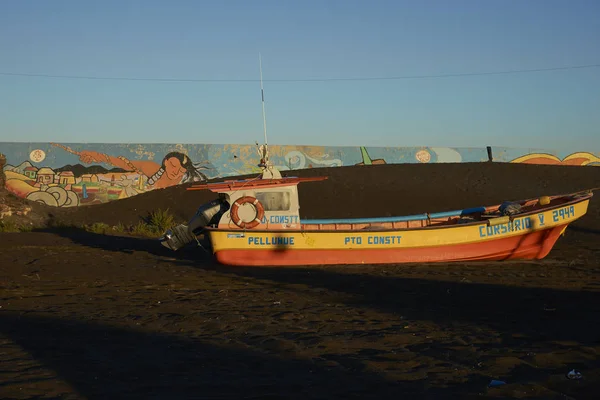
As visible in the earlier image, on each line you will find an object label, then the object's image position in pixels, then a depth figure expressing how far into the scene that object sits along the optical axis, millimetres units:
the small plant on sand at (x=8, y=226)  25116
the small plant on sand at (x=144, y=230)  25891
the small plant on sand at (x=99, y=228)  25969
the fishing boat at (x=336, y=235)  16359
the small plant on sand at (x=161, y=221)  26844
